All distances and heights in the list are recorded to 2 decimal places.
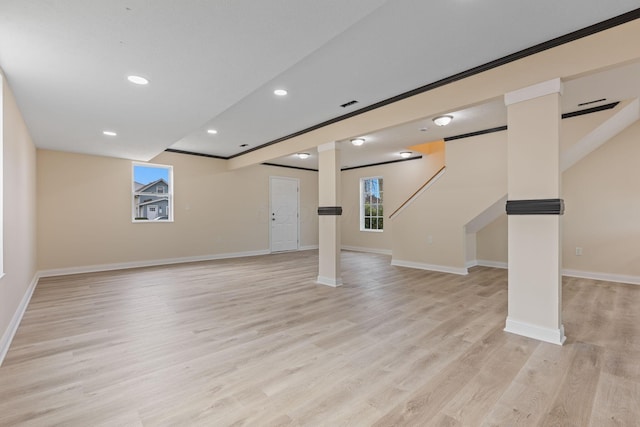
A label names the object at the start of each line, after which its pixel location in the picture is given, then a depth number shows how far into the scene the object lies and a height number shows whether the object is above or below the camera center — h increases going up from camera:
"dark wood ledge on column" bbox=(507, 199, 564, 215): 2.55 +0.04
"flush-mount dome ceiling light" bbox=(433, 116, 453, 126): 4.10 +1.31
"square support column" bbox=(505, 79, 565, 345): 2.57 -0.01
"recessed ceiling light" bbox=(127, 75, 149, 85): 2.72 +1.26
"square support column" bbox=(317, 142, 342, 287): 4.65 -0.03
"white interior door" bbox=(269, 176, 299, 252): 8.64 -0.02
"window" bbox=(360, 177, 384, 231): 8.73 +0.23
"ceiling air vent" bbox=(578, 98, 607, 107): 3.70 +1.42
